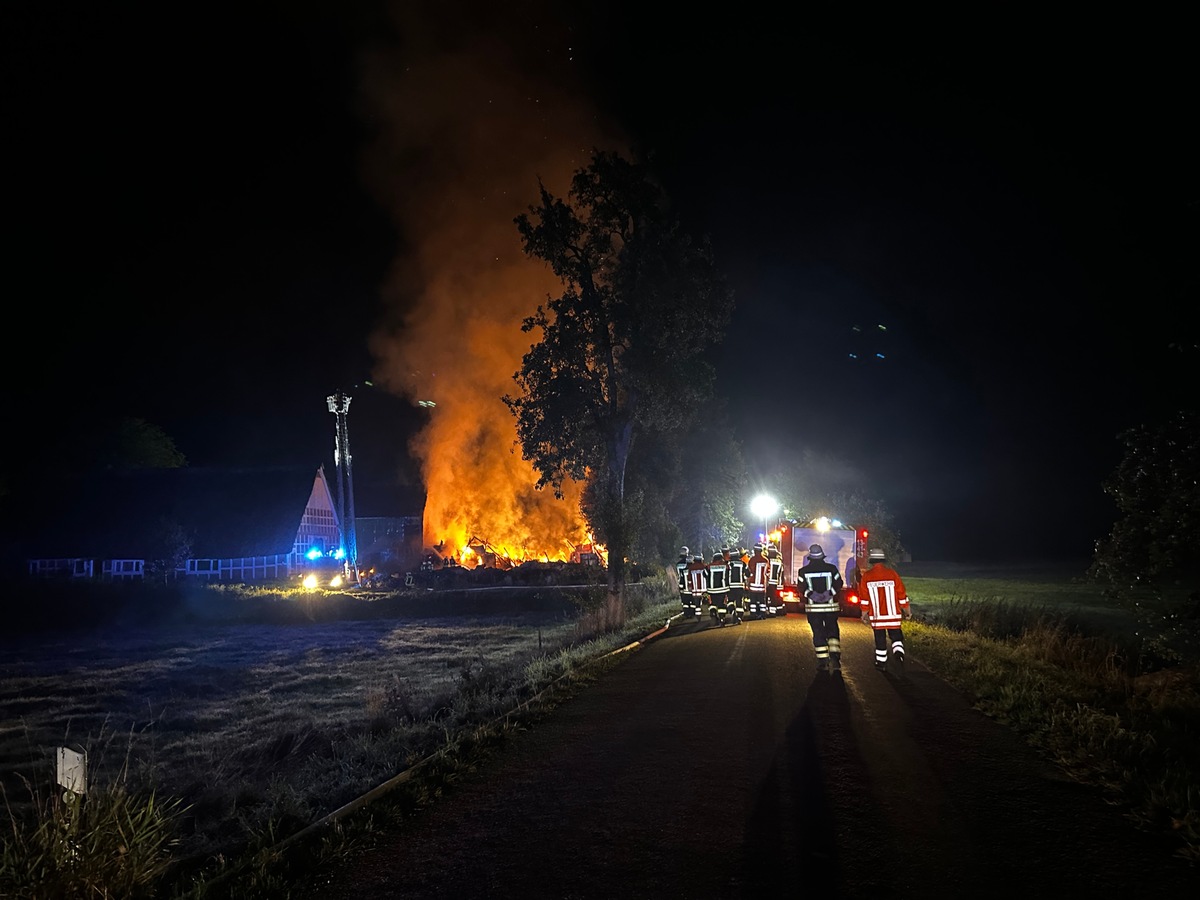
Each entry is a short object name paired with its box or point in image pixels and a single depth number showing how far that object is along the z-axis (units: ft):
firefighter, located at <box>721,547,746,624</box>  62.69
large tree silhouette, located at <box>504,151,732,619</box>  83.97
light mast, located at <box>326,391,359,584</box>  139.03
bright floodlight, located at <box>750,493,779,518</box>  105.48
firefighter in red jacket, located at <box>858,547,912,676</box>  38.09
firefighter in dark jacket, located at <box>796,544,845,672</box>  38.17
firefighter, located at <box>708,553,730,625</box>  62.08
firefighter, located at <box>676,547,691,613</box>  67.92
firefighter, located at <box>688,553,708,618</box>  66.49
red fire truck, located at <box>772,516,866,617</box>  73.51
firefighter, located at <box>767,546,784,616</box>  68.54
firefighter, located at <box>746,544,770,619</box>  64.69
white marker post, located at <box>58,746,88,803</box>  16.05
